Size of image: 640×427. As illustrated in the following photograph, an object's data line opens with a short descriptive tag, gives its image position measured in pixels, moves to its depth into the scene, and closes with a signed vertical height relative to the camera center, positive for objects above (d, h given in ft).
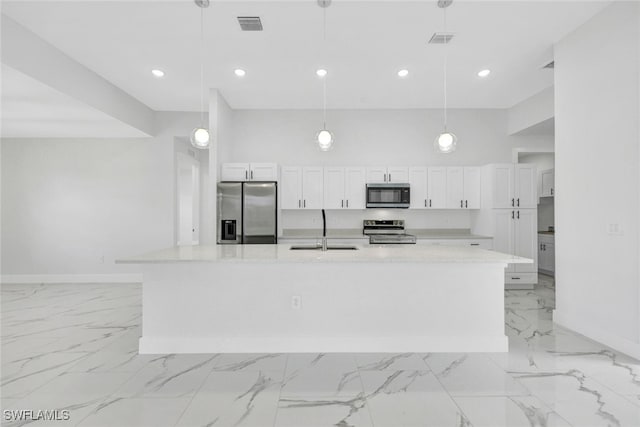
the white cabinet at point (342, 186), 18.57 +1.54
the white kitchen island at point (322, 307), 9.68 -2.56
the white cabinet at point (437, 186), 18.69 +1.55
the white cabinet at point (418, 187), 18.66 +1.50
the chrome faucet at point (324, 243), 10.85 -0.88
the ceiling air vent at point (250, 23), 10.61 +5.96
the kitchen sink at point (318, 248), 11.33 -1.09
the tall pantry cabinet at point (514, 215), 17.62 +0.01
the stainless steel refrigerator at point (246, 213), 16.62 +0.09
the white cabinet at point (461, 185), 18.71 +1.61
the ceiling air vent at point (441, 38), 11.46 +5.91
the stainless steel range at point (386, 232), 17.71 -0.91
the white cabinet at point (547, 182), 22.44 +2.13
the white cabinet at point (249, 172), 17.25 +2.14
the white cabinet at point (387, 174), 18.60 +2.18
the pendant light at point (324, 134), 9.87 +2.43
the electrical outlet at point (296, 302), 9.74 -2.42
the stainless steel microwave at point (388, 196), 18.34 +1.00
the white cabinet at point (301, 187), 18.44 +1.47
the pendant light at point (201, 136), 10.60 +2.42
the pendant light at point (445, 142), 10.38 +2.17
